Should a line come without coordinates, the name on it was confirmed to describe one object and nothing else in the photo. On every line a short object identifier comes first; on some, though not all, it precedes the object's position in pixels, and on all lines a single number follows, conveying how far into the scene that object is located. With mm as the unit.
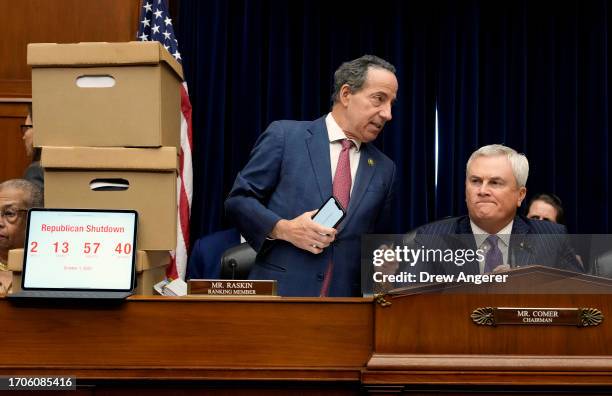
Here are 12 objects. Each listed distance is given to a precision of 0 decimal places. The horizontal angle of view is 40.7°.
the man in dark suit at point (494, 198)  2399
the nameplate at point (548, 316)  1838
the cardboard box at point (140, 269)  2178
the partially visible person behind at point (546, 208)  4543
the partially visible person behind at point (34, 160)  3271
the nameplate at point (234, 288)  1999
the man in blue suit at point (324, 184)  2561
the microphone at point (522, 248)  1828
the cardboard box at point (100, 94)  2373
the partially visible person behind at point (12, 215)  2754
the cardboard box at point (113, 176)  2340
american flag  4734
